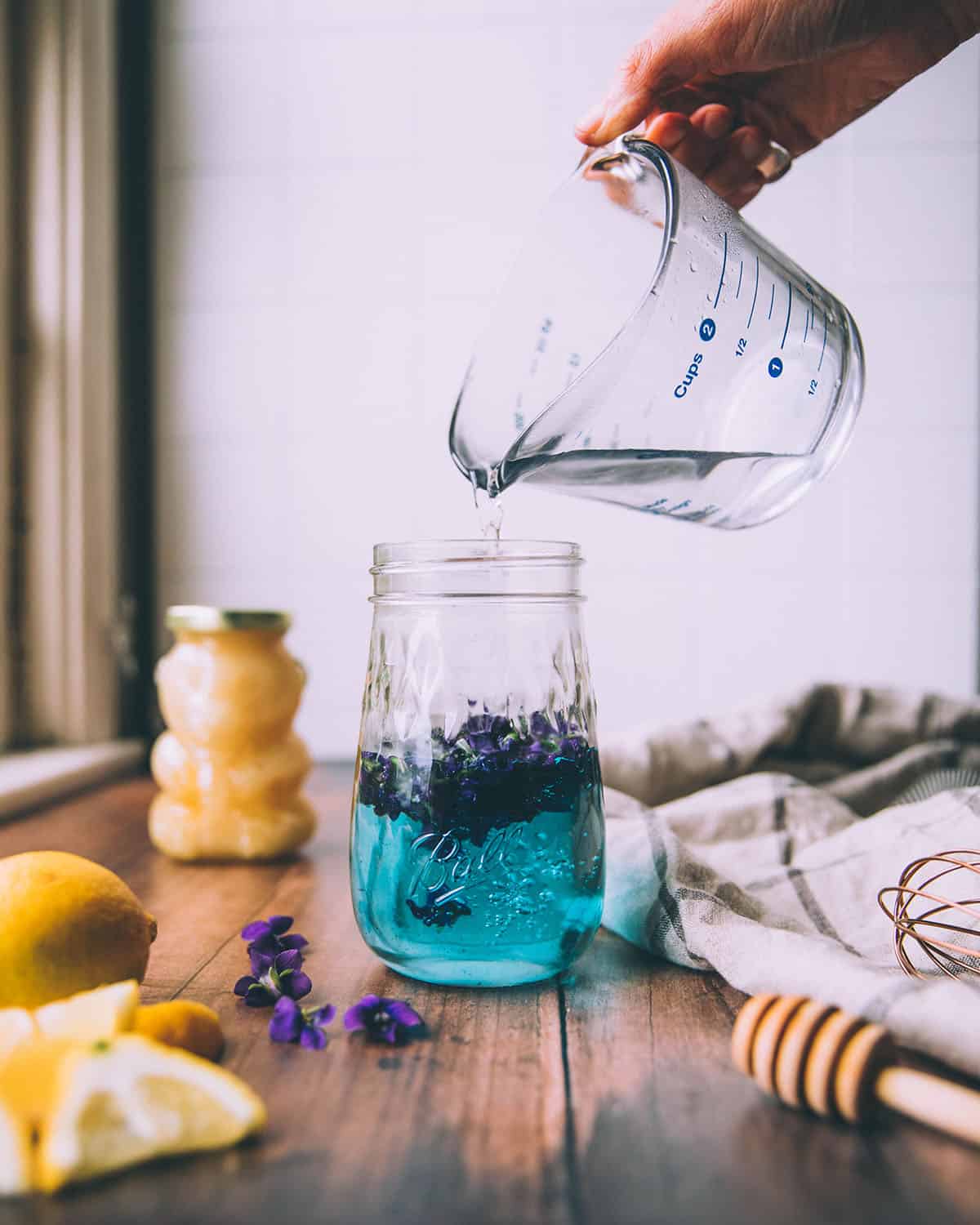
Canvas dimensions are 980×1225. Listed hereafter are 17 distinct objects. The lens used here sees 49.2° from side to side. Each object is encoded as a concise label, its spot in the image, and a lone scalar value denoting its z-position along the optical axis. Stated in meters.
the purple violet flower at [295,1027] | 0.56
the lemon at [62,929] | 0.55
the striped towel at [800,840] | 0.57
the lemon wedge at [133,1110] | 0.42
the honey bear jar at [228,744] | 0.99
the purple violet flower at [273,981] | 0.61
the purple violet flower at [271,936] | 0.67
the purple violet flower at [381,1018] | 0.57
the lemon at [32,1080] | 0.44
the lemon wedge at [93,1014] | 0.48
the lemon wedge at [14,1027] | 0.48
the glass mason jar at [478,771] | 0.61
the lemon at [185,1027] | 0.50
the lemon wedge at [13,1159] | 0.41
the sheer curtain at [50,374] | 1.47
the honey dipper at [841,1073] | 0.45
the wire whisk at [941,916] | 0.63
